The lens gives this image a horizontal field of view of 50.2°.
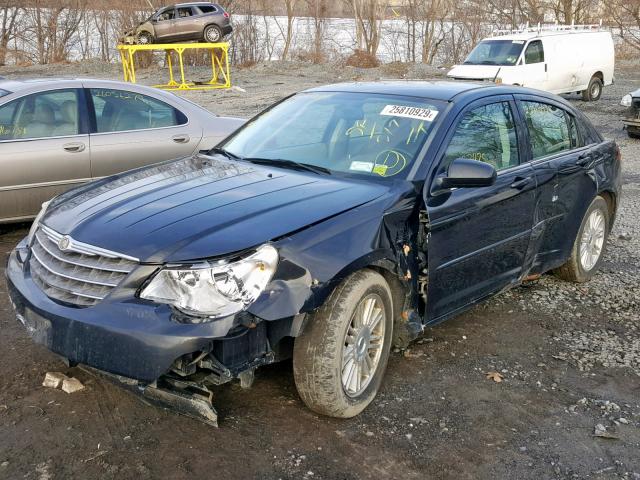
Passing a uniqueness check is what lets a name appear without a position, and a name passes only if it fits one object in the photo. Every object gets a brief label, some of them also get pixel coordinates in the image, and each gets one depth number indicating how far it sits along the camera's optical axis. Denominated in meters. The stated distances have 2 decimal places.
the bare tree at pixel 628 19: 33.91
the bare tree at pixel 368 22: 33.41
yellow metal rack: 21.78
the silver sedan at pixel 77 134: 6.20
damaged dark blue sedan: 2.98
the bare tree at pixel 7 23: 31.03
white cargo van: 18.05
